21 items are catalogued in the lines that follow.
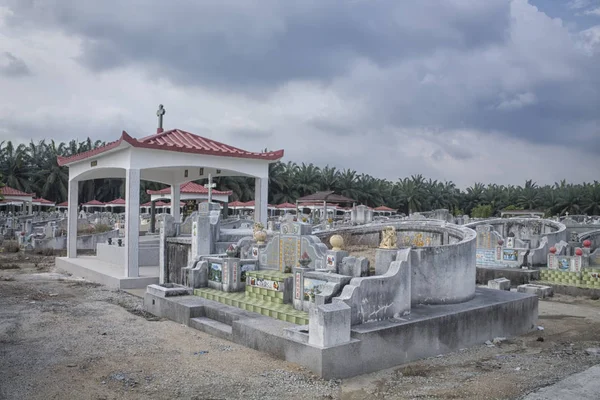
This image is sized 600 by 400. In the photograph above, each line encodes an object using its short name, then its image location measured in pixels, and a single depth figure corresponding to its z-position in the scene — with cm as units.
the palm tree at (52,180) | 5528
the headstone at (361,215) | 2801
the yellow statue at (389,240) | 902
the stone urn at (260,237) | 1220
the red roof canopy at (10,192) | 4248
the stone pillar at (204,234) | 1300
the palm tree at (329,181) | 6769
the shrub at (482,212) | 5731
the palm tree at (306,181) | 6550
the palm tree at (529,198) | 6535
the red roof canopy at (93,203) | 5093
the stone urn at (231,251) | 1180
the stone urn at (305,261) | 940
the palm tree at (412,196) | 7001
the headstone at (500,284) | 1473
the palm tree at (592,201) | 5767
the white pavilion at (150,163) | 1455
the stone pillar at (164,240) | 1430
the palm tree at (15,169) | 5351
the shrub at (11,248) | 2591
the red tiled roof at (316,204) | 4633
